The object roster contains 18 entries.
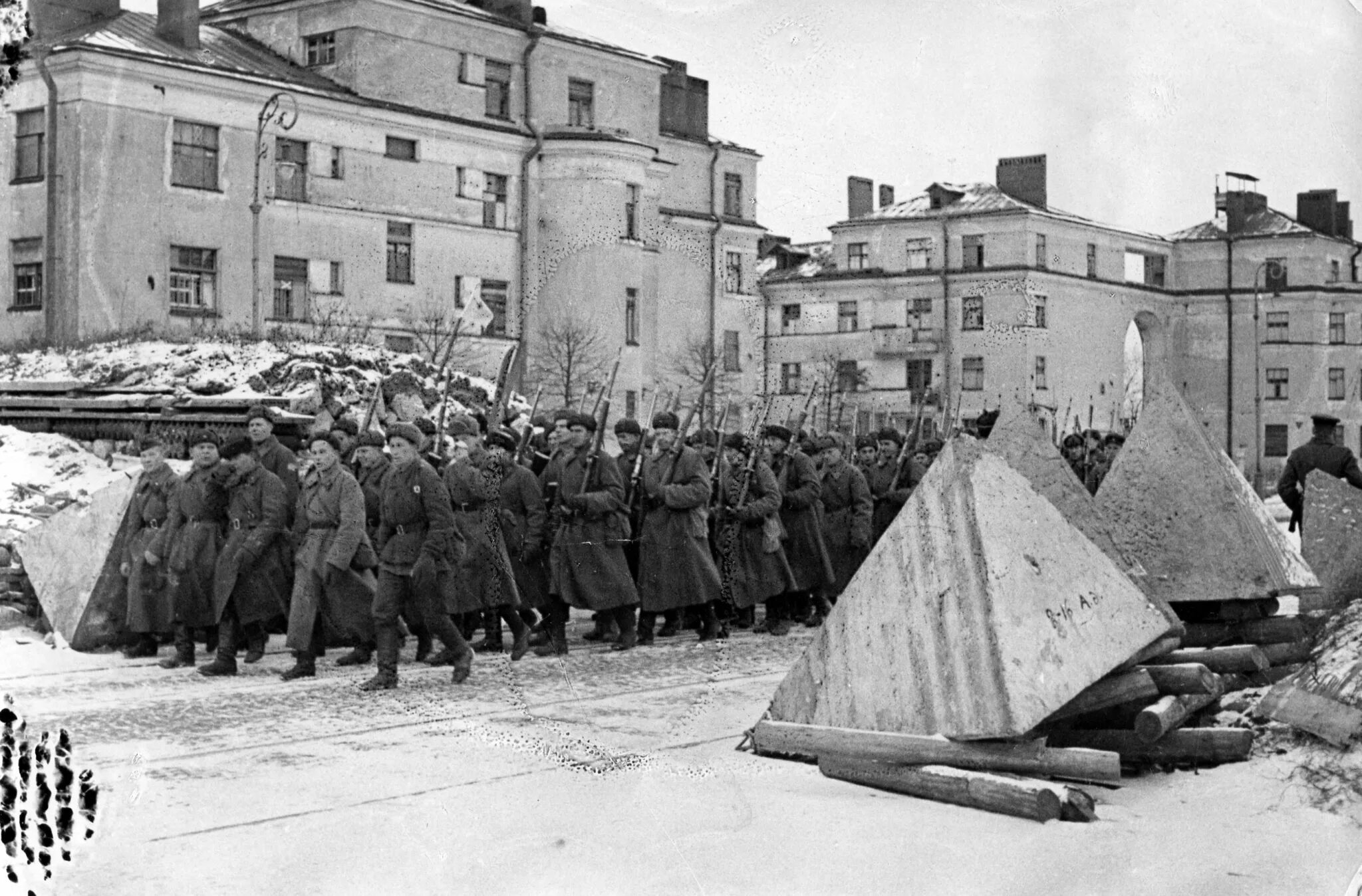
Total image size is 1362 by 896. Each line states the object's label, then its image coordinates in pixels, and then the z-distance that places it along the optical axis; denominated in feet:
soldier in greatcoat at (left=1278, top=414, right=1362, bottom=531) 47.52
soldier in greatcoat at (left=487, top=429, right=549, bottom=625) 42.32
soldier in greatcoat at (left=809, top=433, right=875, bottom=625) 51.08
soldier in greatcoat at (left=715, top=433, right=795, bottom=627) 47.52
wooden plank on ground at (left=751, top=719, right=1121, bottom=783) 23.95
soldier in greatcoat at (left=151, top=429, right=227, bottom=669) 39.06
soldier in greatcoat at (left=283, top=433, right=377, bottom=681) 37.11
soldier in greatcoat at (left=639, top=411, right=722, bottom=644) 43.86
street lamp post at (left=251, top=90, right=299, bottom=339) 91.81
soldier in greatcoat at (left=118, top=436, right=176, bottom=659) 39.75
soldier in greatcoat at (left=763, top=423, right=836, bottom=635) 49.78
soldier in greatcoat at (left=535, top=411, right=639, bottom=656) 41.63
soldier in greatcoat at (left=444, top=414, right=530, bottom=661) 39.75
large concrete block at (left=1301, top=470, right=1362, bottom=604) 32.81
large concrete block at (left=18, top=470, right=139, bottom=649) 41.09
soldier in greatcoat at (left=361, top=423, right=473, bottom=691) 35.14
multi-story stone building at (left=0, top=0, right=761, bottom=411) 91.20
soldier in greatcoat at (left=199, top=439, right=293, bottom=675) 38.42
